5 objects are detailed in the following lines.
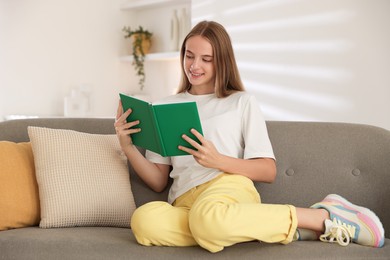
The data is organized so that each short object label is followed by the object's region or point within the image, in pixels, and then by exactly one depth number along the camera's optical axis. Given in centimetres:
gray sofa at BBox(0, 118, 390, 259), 207
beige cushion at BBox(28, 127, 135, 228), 236
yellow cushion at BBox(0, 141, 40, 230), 231
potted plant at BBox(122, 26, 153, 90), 595
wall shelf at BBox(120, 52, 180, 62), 555
